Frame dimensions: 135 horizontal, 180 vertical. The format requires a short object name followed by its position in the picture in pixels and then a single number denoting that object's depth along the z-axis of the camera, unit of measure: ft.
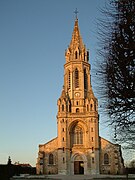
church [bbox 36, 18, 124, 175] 139.59
